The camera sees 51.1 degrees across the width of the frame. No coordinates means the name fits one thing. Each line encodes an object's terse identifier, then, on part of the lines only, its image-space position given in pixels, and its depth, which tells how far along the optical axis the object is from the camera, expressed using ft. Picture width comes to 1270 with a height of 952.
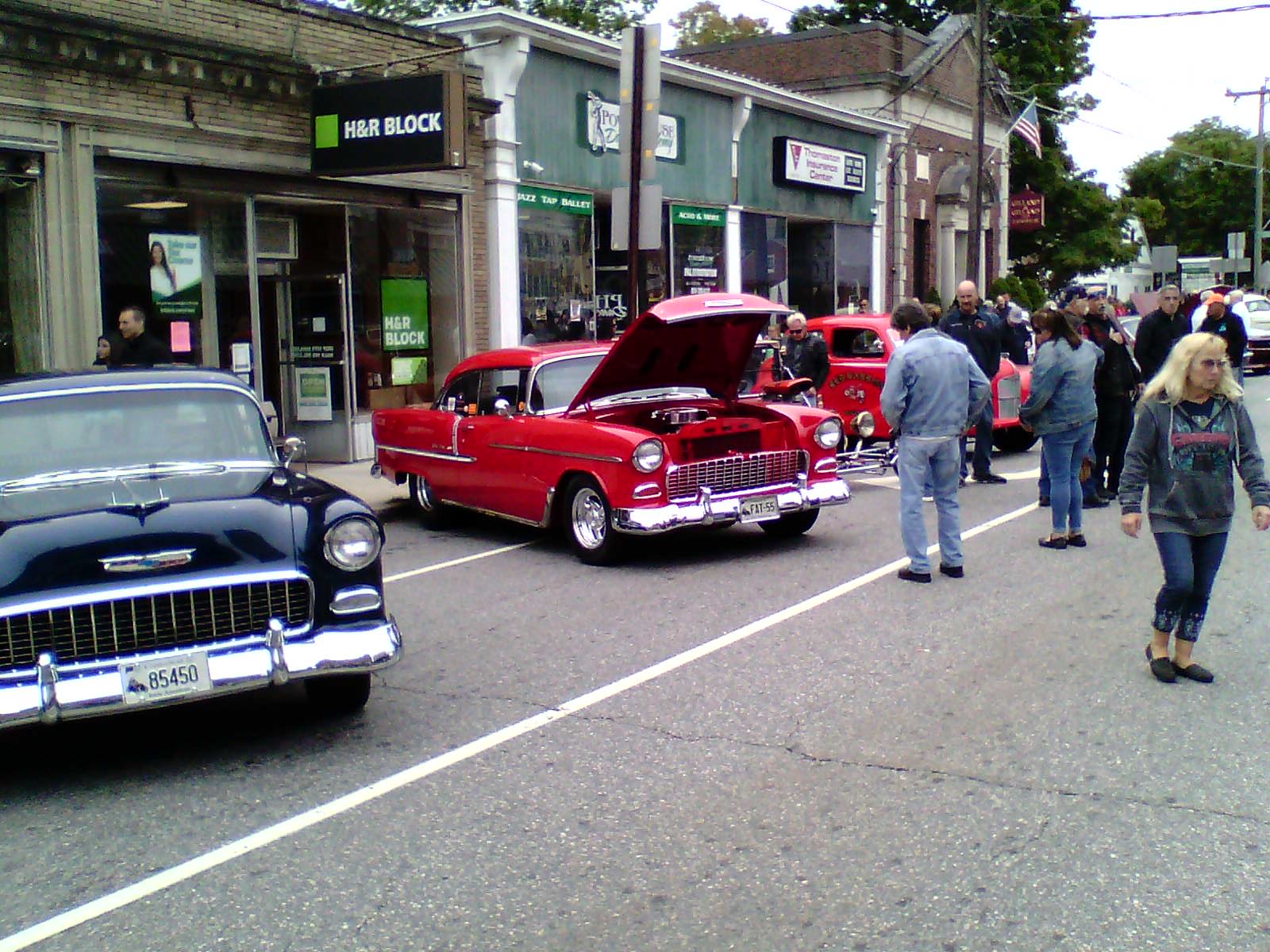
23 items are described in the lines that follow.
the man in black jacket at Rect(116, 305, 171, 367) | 34.91
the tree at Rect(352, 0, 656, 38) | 125.90
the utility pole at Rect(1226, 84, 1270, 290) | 173.04
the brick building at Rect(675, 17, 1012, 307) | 98.37
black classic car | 16.42
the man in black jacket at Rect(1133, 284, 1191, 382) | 41.57
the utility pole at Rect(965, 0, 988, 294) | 79.56
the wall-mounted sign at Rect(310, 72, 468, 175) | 44.29
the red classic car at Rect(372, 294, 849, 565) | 30.71
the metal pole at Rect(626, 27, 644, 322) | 48.88
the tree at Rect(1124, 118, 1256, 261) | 264.93
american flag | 96.73
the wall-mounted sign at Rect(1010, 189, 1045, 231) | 116.67
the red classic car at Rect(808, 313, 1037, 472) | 47.83
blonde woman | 20.06
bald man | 42.98
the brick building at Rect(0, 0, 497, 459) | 40.78
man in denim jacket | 28.60
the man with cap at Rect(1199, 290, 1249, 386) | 42.52
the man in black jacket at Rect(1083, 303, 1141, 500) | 37.96
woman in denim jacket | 31.24
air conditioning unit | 49.08
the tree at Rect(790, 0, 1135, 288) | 135.54
